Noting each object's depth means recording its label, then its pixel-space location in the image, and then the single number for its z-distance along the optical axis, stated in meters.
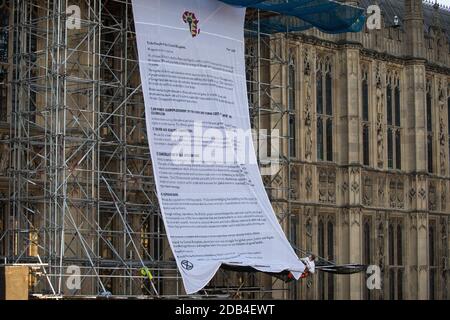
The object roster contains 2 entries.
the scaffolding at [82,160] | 27.52
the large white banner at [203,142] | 28.39
